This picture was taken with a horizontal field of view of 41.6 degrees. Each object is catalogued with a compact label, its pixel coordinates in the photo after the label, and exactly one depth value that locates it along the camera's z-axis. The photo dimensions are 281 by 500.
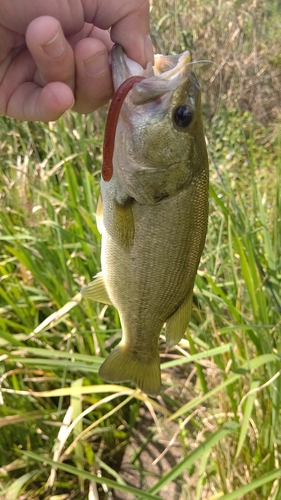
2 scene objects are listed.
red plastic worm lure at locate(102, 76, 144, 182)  0.16
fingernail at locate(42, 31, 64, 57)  0.17
